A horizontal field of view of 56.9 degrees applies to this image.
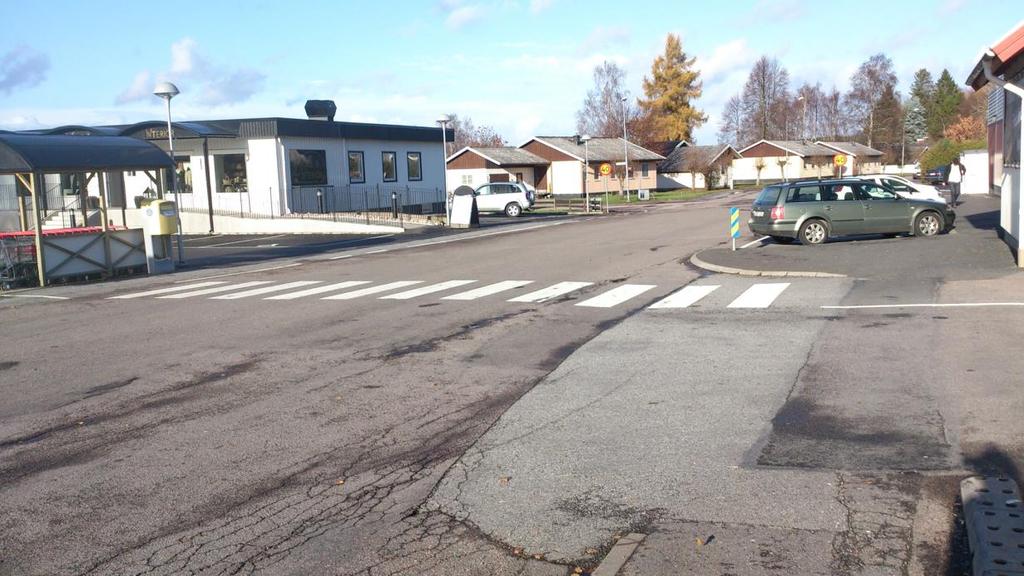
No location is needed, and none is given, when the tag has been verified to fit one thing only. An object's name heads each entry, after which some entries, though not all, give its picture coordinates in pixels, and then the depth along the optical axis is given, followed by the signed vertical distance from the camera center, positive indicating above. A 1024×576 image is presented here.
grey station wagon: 23.06 -0.63
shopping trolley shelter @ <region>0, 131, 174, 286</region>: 21.00 +1.23
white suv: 50.94 +0.26
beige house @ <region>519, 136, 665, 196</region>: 75.25 +2.99
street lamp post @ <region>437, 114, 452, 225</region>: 40.91 +2.43
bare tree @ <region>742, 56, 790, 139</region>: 121.19 +11.88
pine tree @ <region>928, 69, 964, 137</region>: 118.81 +9.81
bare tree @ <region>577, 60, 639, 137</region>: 104.75 +9.84
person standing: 35.15 +0.07
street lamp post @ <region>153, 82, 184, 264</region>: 27.55 +3.68
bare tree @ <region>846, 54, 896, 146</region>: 117.19 +12.71
